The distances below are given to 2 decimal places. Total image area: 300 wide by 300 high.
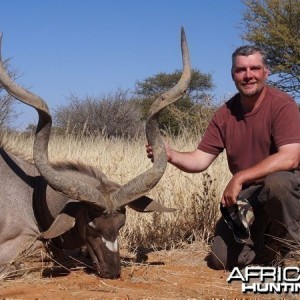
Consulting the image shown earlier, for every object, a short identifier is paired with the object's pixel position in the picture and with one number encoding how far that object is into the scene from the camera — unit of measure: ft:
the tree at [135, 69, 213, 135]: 87.25
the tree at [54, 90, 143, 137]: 57.13
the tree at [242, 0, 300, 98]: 51.47
